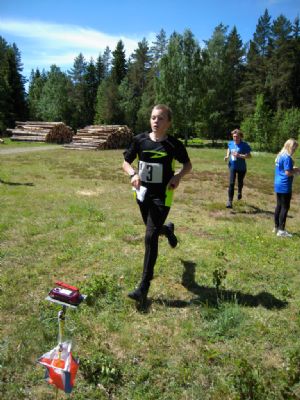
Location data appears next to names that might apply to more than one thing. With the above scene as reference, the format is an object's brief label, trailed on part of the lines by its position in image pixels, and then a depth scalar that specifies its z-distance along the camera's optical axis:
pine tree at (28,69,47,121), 56.91
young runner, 4.50
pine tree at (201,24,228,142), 44.16
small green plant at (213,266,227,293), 4.86
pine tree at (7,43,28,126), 52.09
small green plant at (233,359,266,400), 3.00
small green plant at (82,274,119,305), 4.58
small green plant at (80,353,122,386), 3.22
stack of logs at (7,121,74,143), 33.91
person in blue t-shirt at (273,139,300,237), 7.50
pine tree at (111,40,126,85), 64.12
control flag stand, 2.66
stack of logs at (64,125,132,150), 29.02
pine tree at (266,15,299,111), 51.56
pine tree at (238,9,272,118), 52.85
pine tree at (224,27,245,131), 50.50
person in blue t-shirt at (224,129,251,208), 10.13
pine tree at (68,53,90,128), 62.55
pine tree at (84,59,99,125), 65.12
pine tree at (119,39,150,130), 54.09
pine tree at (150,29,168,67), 63.84
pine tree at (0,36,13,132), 43.90
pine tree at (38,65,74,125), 55.09
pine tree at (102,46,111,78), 69.69
